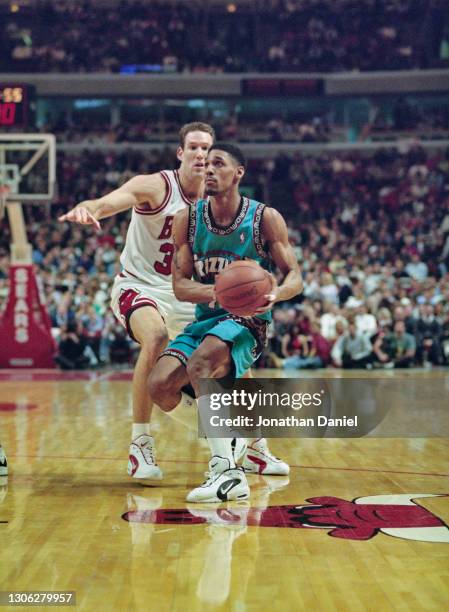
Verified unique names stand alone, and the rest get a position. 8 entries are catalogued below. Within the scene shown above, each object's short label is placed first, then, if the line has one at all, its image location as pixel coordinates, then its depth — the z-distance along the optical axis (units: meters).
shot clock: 13.00
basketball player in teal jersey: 4.66
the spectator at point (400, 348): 15.57
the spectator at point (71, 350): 15.43
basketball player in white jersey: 5.24
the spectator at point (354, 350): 15.16
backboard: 14.71
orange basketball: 4.40
